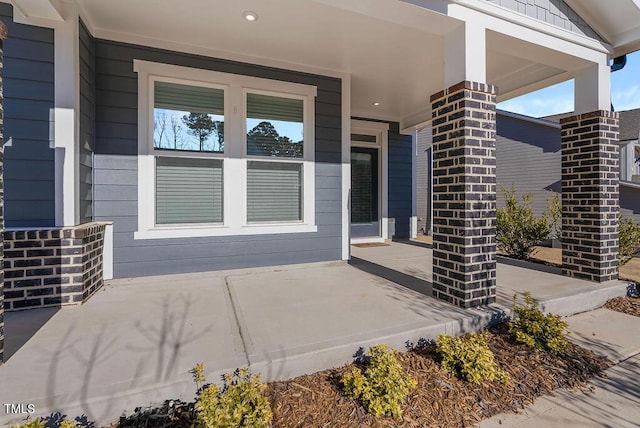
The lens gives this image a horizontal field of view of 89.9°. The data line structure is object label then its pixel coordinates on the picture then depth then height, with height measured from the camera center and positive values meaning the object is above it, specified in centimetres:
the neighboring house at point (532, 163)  755 +144
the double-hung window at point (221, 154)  377 +75
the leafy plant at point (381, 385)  173 -98
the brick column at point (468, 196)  289 +17
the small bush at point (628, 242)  461 -40
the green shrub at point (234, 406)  146 -94
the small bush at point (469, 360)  203 -96
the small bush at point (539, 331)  241 -91
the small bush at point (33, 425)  131 -88
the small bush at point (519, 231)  557 -29
